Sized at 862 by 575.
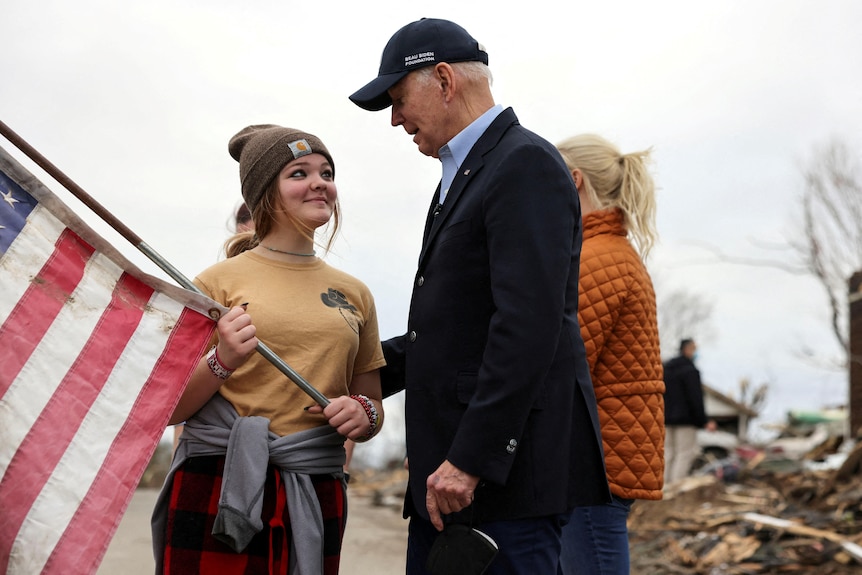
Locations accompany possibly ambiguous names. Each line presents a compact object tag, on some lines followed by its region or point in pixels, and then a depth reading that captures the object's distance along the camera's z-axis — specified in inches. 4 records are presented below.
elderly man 113.0
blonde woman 152.9
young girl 127.1
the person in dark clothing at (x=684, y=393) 512.1
